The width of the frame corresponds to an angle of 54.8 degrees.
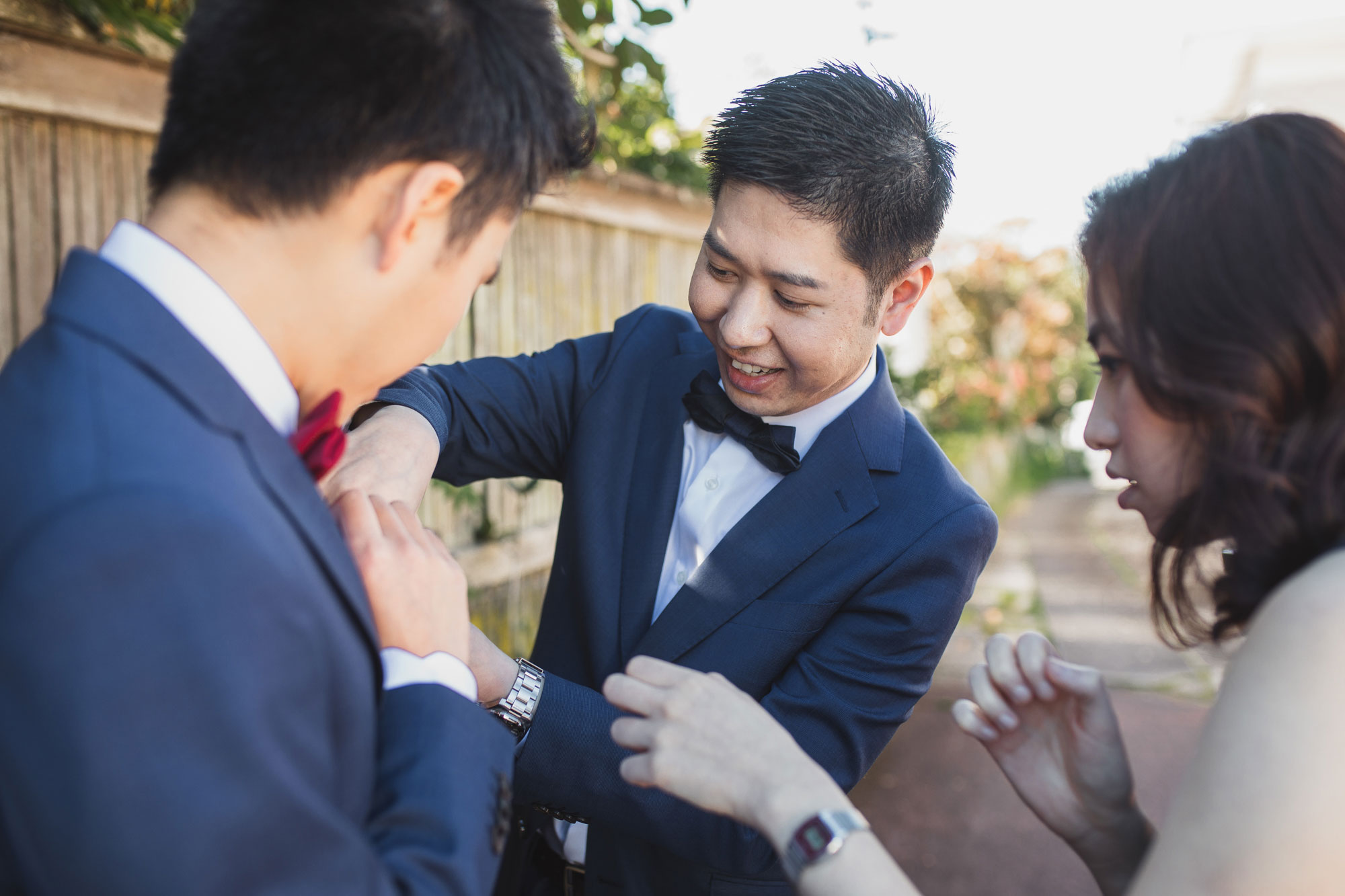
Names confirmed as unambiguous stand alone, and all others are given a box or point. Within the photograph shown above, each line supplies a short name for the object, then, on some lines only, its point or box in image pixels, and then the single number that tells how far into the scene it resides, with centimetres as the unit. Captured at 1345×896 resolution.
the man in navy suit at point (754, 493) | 78
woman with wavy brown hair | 54
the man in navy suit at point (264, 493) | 47
